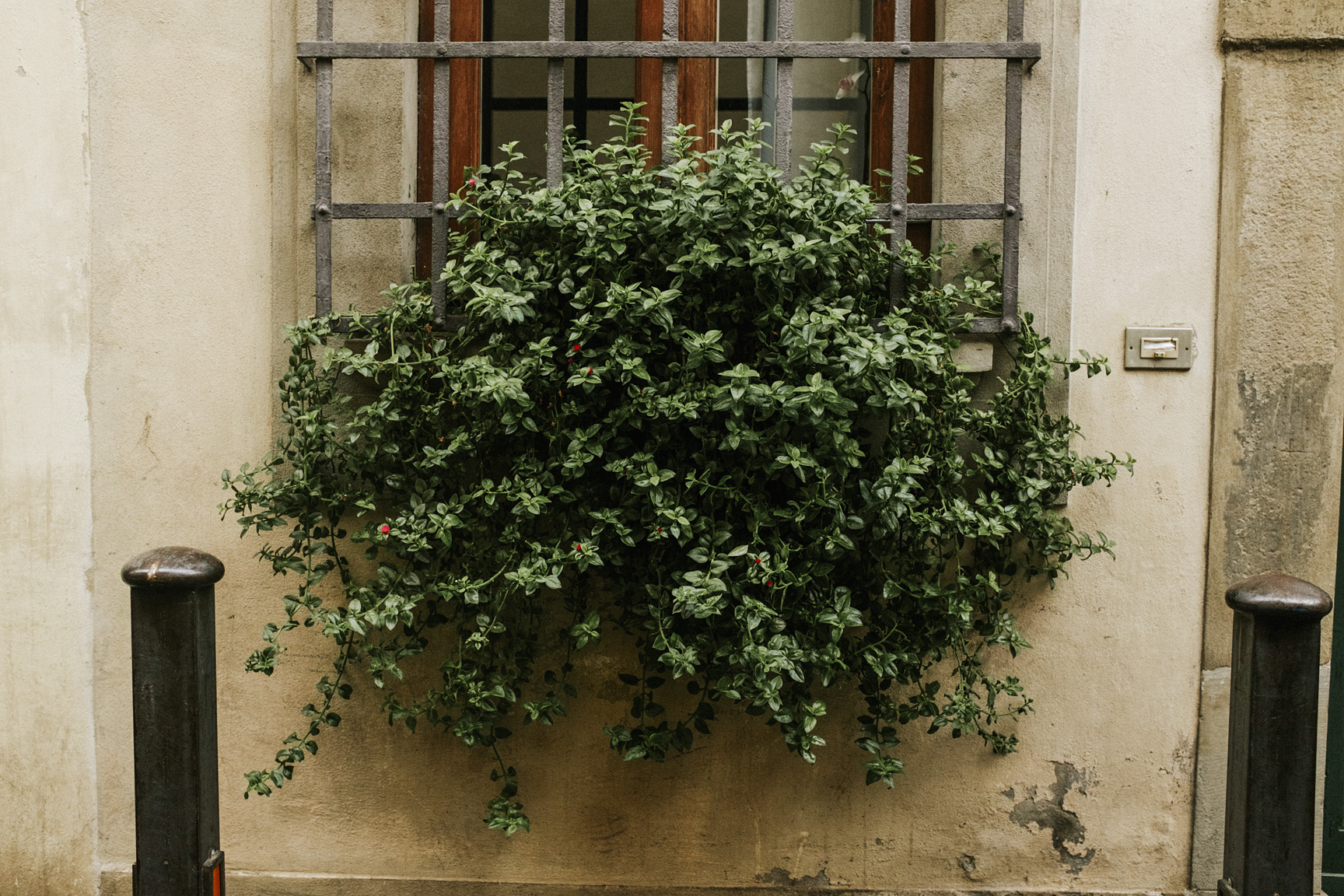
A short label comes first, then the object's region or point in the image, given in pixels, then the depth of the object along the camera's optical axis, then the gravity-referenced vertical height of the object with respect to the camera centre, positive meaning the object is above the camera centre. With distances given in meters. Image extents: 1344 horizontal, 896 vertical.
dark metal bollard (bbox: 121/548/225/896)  1.87 -0.70
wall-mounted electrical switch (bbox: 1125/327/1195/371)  2.69 +0.16
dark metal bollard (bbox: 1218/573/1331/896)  1.91 -0.73
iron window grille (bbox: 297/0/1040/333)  2.53 +0.91
